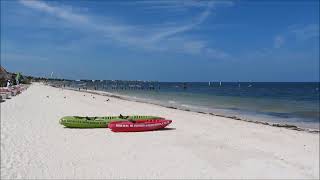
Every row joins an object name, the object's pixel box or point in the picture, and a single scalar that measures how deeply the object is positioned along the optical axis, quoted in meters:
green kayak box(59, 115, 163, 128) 18.42
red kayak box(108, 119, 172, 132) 17.52
